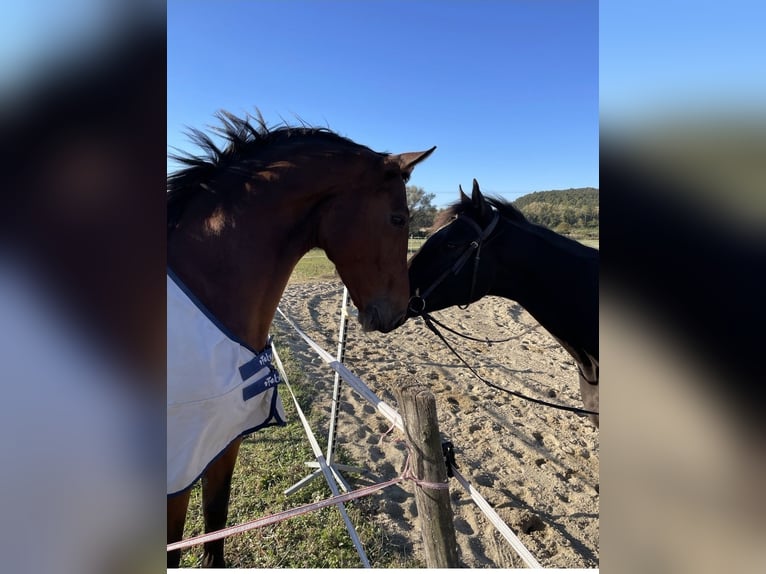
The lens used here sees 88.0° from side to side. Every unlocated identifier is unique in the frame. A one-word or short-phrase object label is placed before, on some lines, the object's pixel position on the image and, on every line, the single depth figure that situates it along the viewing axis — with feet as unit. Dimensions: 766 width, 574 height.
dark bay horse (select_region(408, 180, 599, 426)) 7.95
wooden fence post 4.47
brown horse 4.75
